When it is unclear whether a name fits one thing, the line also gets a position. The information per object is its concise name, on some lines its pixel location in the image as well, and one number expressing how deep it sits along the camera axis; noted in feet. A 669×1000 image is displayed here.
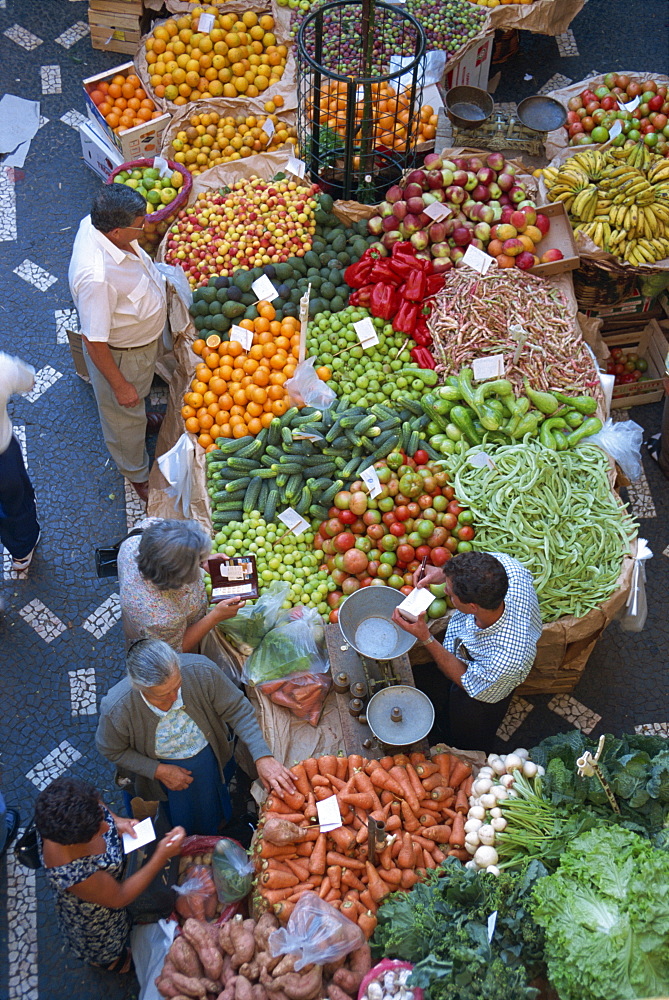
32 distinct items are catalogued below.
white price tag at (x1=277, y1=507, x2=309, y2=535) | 13.35
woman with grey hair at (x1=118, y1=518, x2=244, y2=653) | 10.08
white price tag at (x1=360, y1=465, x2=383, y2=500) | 13.29
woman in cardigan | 9.39
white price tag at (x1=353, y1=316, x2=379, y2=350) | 14.92
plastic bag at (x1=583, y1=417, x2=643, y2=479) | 14.06
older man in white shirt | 12.85
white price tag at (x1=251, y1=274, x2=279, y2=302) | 15.48
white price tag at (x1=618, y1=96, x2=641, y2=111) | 17.88
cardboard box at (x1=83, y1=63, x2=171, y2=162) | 18.31
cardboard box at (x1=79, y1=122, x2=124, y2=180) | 18.89
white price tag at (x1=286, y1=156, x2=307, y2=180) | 17.37
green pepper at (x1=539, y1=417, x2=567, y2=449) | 13.87
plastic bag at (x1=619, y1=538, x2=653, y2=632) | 12.87
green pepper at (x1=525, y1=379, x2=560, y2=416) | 14.03
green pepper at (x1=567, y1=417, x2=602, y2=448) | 13.99
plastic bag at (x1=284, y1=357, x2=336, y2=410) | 14.39
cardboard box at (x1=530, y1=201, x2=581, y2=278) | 15.80
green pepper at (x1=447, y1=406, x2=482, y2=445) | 13.93
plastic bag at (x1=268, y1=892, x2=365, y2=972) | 9.25
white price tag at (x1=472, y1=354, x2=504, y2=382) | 14.32
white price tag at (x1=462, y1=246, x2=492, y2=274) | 15.72
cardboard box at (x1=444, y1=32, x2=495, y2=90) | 19.27
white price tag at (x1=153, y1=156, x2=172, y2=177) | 17.35
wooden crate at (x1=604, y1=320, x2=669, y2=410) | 17.20
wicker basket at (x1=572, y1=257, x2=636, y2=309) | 15.90
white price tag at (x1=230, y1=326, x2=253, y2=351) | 14.98
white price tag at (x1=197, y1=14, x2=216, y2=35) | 19.27
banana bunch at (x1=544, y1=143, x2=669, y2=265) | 15.96
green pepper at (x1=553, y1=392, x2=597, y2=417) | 14.17
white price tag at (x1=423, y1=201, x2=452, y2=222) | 16.06
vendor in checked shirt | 10.07
